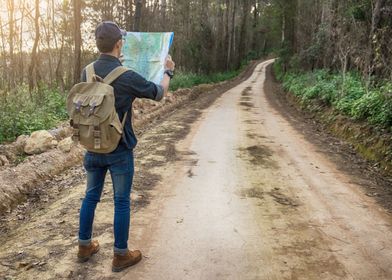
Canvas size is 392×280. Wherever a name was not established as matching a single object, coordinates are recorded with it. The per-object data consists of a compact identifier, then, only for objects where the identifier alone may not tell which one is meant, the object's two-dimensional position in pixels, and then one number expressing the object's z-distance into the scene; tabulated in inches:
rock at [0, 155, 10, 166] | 273.4
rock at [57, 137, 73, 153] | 311.8
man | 139.3
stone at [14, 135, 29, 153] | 300.4
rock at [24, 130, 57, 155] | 301.7
